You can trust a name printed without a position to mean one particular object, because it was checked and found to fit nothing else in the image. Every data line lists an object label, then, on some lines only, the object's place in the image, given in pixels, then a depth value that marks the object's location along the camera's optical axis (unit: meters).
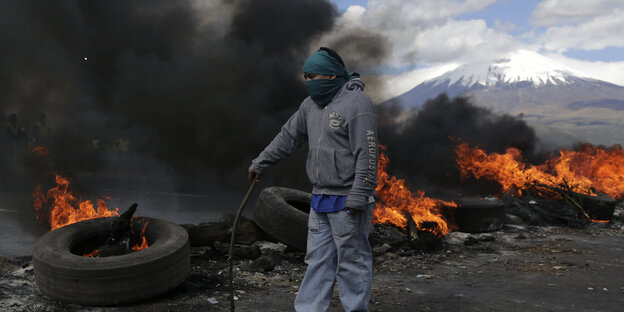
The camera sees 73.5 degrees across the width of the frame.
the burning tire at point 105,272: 4.00
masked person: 2.83
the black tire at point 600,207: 10.24
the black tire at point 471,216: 8.79
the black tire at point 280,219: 6.21
